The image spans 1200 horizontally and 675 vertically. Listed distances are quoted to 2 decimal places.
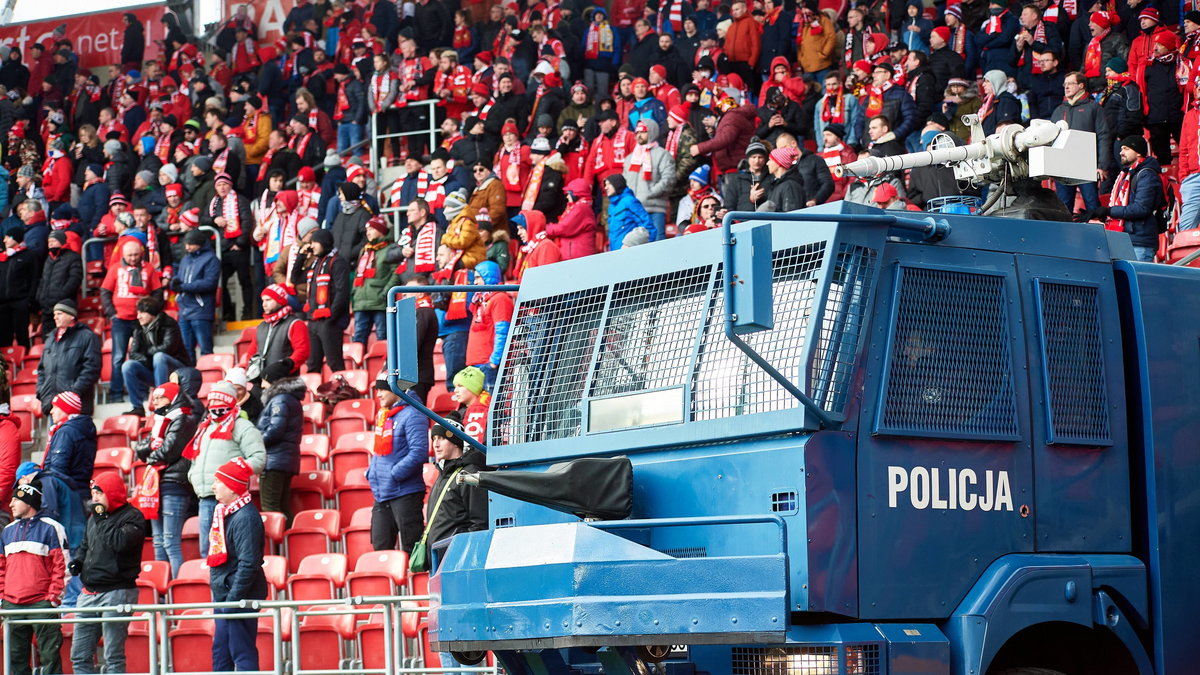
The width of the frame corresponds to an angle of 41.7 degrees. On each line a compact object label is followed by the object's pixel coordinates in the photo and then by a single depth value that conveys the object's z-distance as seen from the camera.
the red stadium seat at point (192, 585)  14.28
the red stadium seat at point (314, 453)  15.81
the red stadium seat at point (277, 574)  13.79
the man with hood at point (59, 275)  20.25
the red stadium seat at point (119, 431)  17.64
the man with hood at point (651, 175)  18.42
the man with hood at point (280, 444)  14.93
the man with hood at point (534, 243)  15.62
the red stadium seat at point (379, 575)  12.85
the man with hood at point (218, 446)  14.39
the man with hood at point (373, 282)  17.61
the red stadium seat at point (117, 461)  17.03
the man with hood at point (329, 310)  17.53
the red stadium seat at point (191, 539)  15.14
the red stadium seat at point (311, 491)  15.42
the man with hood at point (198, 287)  18.95
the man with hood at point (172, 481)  15.05
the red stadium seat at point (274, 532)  14.54
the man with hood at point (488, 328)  14.44
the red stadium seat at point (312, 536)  14.39
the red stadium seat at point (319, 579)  13.40
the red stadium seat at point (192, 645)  13.69
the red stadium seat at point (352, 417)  16.25
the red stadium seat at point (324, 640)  12.80
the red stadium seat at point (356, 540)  14.20
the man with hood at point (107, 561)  13.45
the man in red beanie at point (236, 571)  12.58
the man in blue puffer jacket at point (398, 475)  13.41
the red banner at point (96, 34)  29.70
